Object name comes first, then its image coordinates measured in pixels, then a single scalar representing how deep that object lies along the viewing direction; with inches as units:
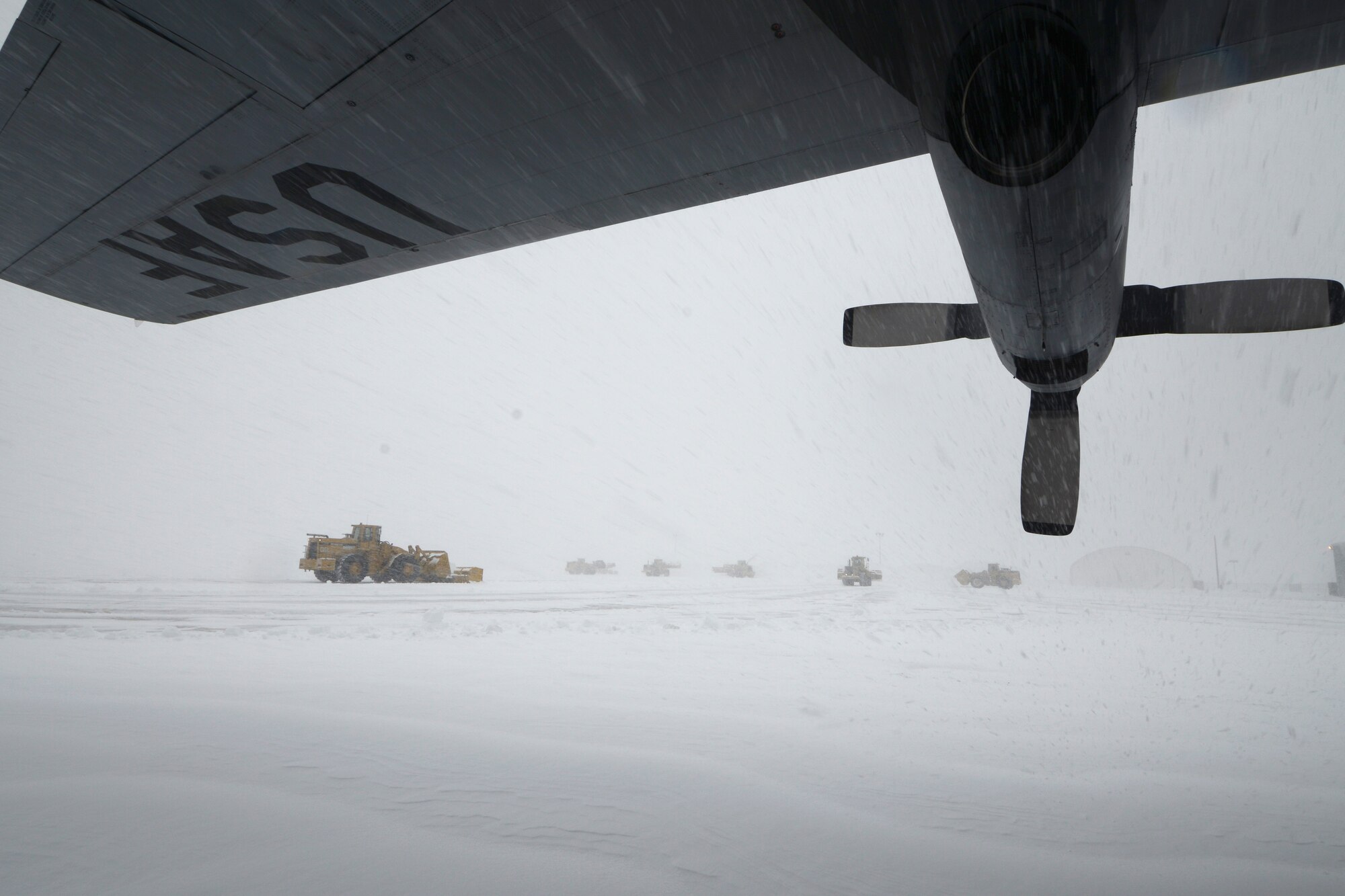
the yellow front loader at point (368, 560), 789.2
